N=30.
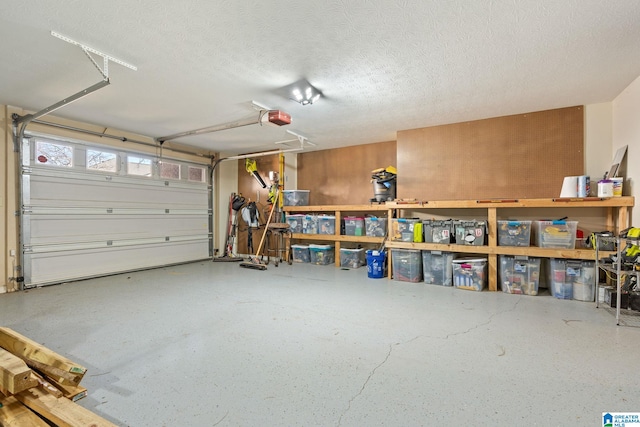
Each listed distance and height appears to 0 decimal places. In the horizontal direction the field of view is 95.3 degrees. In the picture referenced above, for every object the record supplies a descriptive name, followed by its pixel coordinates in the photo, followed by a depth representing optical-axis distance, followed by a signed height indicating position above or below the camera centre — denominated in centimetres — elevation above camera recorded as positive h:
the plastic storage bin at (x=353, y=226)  555 -28
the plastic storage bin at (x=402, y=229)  448 -28
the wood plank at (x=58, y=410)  124 -90
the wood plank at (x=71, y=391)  150 -93
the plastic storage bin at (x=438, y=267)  421 -82
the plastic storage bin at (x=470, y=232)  404 -29
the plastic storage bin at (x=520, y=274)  371 -82
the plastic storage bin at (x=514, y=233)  380 -29
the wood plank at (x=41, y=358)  154 -85
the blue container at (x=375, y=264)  463 -83
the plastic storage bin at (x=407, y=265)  442 -82
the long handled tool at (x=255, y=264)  550 -101
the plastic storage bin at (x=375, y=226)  526 -27
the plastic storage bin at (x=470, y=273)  392 -85
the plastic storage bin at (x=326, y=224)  585 -25
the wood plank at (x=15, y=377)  138 -80
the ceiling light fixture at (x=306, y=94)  321 +135
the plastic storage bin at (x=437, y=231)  422 -29
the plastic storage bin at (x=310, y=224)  600 -26
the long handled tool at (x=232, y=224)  697 -30
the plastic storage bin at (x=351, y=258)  550 -88
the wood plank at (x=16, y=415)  131 -95
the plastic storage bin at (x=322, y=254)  586 -87
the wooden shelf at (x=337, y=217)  535 -11
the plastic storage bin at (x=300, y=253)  612 -87
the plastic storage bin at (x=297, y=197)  632 +32
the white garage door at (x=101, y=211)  417 +2
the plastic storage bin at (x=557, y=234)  352 -28
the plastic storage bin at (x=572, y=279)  341 -81
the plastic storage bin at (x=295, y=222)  620 -22
